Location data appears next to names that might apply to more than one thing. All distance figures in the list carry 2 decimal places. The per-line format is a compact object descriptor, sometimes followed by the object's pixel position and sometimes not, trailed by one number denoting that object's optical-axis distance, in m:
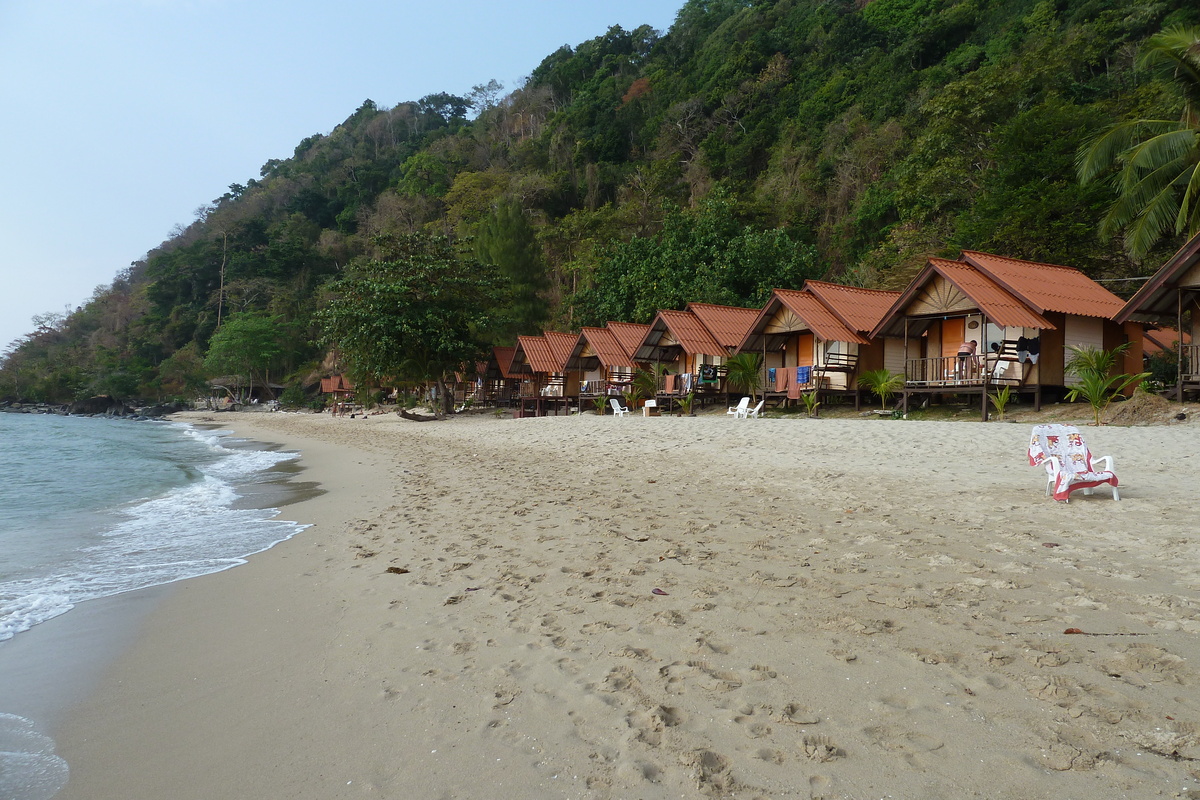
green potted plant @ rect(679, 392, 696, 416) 22.02
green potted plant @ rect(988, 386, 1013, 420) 14.95
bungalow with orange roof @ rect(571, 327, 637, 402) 27.06
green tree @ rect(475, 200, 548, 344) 41.19
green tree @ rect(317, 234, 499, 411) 28.12
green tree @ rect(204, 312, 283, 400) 57.00
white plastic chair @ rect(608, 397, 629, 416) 23.47
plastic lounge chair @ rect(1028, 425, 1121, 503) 6.33
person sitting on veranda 16.10
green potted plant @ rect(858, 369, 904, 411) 17.61
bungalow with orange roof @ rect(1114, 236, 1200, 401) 13.38
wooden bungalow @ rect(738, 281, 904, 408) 19.55
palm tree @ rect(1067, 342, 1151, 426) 12.38
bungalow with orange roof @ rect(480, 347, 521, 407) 35.53
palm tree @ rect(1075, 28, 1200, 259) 16.72
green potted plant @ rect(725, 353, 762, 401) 21.97
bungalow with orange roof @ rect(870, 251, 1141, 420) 15.84
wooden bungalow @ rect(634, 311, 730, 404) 23.36
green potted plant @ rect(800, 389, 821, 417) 18.41
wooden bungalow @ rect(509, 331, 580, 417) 30.34
